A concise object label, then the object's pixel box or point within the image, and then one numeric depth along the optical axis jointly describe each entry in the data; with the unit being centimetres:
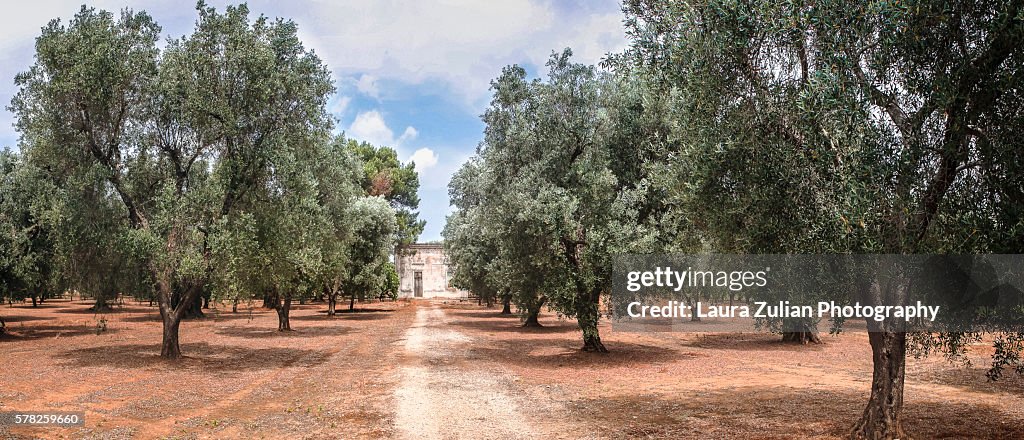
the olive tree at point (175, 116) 2242
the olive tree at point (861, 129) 966
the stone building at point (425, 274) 10588
